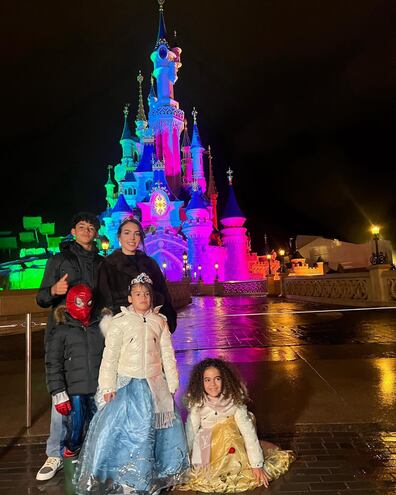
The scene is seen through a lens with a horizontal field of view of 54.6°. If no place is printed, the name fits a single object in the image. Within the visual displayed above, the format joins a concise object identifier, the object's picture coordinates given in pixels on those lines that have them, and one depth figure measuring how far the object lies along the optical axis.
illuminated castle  44.78
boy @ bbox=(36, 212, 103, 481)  3.09
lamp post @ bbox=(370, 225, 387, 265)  15.42
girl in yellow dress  2.69
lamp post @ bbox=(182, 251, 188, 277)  39.78
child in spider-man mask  3.02
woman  3.13
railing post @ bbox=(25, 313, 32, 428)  4.06
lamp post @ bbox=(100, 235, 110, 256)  16.24
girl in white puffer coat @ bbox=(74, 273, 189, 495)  2.60
